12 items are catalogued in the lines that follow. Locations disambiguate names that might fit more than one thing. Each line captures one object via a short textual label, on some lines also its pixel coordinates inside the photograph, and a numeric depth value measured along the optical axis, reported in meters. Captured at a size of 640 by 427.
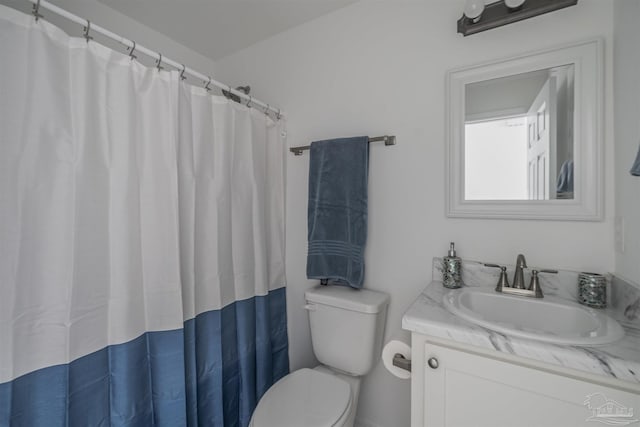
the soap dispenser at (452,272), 1.15
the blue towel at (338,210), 1.38
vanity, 0.63
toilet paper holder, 0.92
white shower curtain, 0.79
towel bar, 1.36
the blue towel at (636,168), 0.63
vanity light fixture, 1.00
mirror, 1.00
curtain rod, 0.82
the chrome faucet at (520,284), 1.02
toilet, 1.07
